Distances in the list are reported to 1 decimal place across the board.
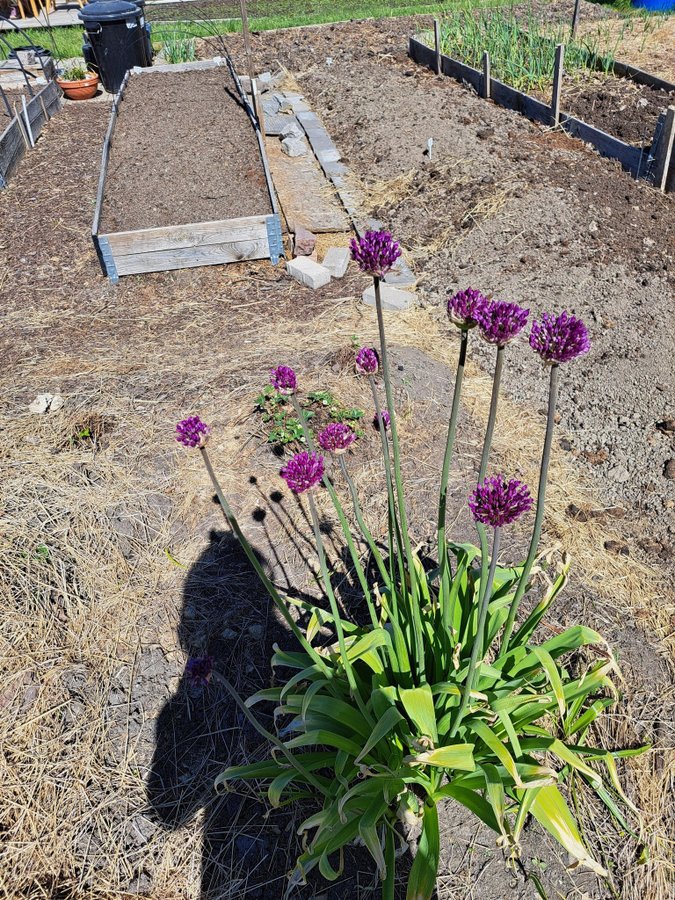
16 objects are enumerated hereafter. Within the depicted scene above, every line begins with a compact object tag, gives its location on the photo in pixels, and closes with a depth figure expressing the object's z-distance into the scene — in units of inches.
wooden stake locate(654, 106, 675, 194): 211.0
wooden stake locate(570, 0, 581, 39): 354.8
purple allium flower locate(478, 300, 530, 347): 53.9
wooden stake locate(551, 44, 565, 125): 264.8
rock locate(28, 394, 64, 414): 151.3
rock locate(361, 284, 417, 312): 190.8
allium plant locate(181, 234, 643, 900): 61.8
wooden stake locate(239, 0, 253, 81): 243.7
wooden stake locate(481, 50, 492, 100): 310.9
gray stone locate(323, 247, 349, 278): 211.3
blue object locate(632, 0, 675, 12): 445.4
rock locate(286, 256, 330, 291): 206.8
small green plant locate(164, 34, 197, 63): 422.0
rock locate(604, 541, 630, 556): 116.9
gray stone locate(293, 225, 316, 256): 220.7
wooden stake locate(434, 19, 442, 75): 348.0
